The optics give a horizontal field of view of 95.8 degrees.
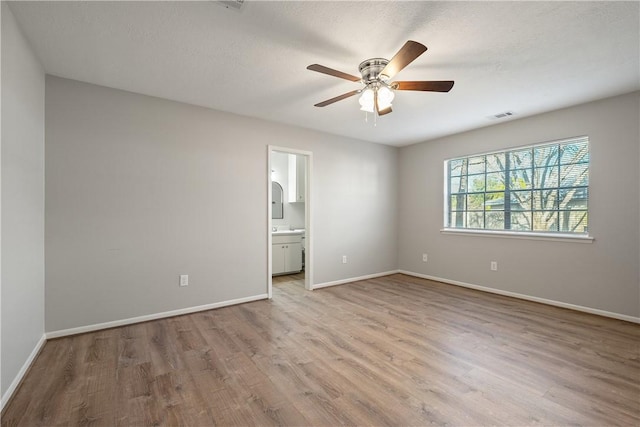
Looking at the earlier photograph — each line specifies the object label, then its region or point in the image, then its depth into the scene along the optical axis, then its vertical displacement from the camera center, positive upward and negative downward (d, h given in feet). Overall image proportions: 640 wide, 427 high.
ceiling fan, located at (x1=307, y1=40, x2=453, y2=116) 6.77 +3.26
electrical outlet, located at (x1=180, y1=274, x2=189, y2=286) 10.94 -2.59
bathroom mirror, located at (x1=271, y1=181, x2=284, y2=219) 19.66 +0.73
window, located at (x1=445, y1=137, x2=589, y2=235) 11.61 +1.04
